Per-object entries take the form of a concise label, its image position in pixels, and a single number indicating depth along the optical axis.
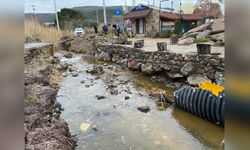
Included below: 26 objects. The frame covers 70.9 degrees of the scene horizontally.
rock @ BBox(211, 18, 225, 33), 7.90
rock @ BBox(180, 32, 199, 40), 8.68
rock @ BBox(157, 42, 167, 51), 6.58
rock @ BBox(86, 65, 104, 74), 7.18
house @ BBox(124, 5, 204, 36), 13.19
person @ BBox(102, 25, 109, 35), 14.40
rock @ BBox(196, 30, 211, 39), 8.02
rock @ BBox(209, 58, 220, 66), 4.98
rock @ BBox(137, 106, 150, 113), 4.06
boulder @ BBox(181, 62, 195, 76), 5.45
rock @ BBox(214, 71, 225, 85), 4.31
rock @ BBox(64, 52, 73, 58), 10.38
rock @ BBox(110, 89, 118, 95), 5.10
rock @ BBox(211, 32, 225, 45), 6.64
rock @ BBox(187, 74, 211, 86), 5.05
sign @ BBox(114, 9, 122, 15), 17.86
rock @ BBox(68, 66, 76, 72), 7.62
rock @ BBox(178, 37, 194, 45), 7.94
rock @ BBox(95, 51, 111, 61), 9.26
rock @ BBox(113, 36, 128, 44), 9.53
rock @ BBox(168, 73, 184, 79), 5.61
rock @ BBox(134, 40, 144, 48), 7.81
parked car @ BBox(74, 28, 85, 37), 15.87
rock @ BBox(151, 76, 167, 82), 5.94
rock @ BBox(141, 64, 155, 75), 6.35
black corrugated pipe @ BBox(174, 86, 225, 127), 3.28
